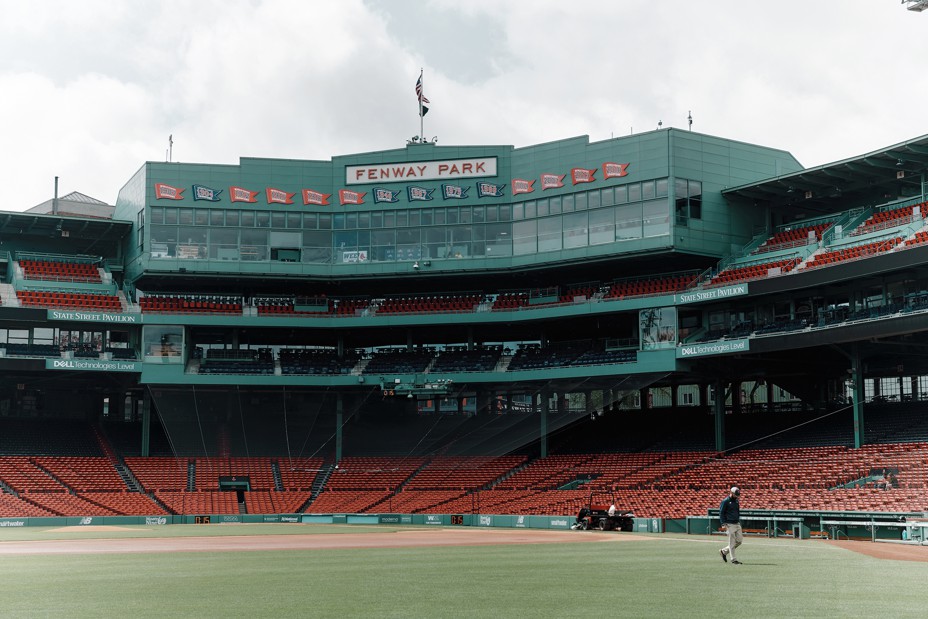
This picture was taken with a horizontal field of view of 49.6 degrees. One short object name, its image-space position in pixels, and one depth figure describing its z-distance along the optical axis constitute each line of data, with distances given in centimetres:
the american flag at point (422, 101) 6944
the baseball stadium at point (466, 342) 5025
